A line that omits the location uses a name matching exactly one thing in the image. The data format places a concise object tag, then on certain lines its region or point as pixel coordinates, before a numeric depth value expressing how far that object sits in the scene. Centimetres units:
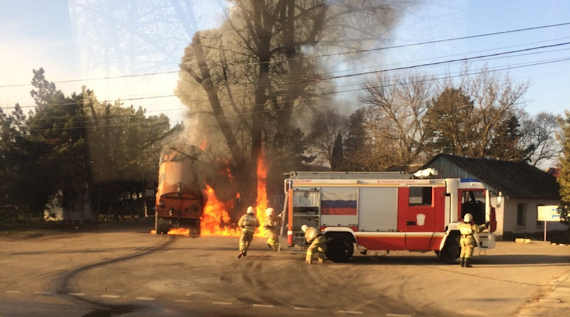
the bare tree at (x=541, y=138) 5444
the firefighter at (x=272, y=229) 1495
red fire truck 1408
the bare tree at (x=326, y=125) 2777
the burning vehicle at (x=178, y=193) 2236
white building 2714
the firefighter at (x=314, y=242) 1379
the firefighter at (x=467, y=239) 1342
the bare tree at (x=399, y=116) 3878
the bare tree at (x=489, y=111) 3838
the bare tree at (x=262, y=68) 2681
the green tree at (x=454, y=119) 3956
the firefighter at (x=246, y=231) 1500
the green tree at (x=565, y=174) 2314
